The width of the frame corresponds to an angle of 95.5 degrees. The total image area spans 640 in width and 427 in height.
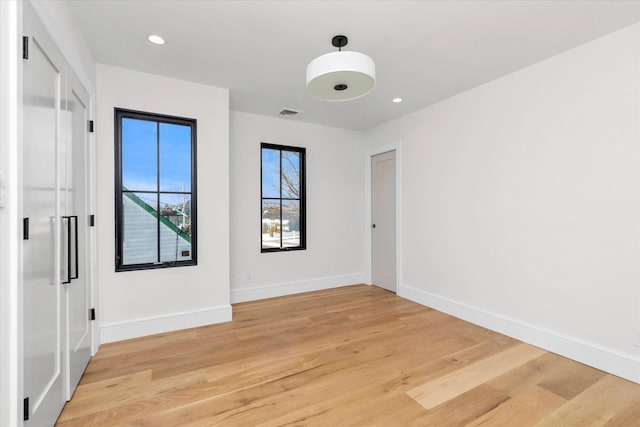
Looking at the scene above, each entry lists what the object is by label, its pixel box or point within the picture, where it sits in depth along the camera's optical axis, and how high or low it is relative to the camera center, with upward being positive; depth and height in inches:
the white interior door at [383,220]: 184.9 -3.4
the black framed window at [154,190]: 118.2 +11.1
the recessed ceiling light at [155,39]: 96.1 +59.6
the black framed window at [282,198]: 177.3 +11.1
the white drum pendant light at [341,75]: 76.2 +38.4
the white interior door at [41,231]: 55.7 -3.0
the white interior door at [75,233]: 76.7 -4.5
